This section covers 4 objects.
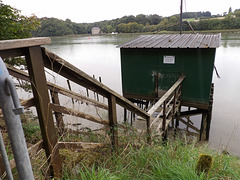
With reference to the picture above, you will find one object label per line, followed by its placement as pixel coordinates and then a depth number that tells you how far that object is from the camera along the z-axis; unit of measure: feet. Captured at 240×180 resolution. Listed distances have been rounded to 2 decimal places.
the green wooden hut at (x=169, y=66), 23.45
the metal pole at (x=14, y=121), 2.58
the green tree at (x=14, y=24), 18.03
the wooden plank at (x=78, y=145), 6.07
